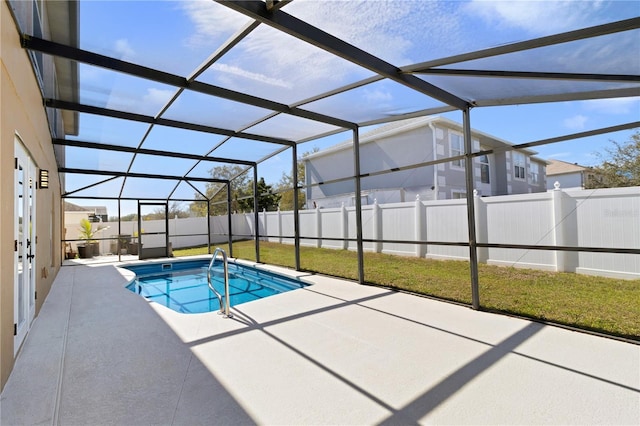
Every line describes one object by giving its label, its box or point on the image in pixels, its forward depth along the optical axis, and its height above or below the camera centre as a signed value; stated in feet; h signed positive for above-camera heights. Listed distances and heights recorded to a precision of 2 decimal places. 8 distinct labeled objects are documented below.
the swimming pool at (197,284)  22.39 -5.37
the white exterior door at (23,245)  10.67 -0.67
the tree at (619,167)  20.02 +2.98
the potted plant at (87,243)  41.47 -2.27
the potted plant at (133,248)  43.75 -3.21
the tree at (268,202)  65.67 +3.97
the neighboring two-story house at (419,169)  38.32 +7.17
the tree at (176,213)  54.33 +1.85
